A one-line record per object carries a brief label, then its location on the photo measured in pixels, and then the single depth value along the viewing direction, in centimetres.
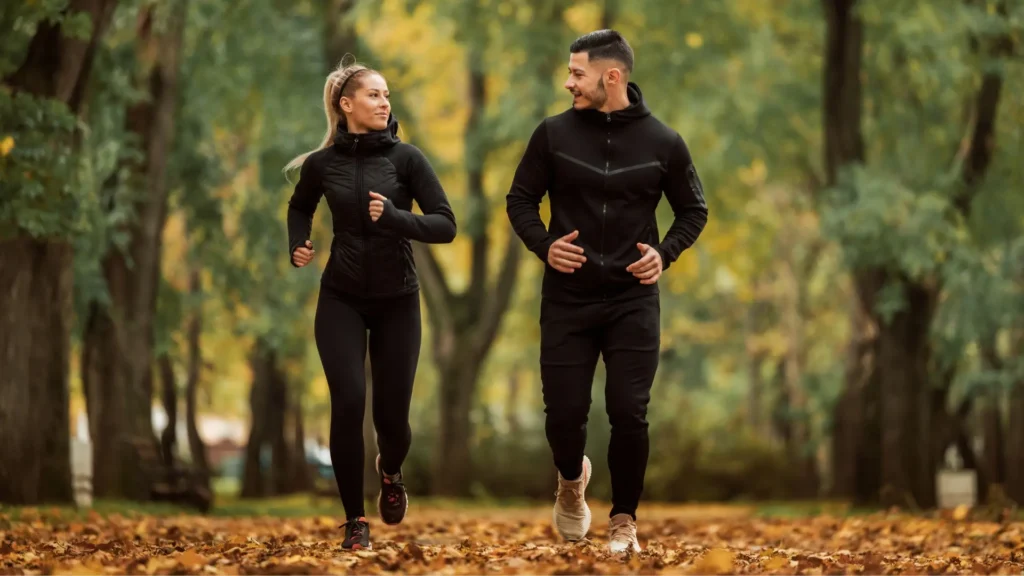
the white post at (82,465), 1841
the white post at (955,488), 2266
